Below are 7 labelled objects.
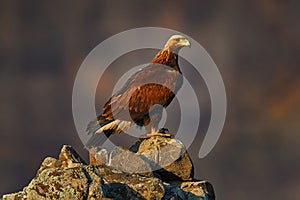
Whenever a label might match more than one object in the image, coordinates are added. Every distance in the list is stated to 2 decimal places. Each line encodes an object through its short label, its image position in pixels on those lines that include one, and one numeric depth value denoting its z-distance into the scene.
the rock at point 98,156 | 22.50
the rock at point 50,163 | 22.67
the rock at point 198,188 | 22.27
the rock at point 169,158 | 23.25
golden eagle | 25.58
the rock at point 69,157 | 22.55
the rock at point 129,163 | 21.42
